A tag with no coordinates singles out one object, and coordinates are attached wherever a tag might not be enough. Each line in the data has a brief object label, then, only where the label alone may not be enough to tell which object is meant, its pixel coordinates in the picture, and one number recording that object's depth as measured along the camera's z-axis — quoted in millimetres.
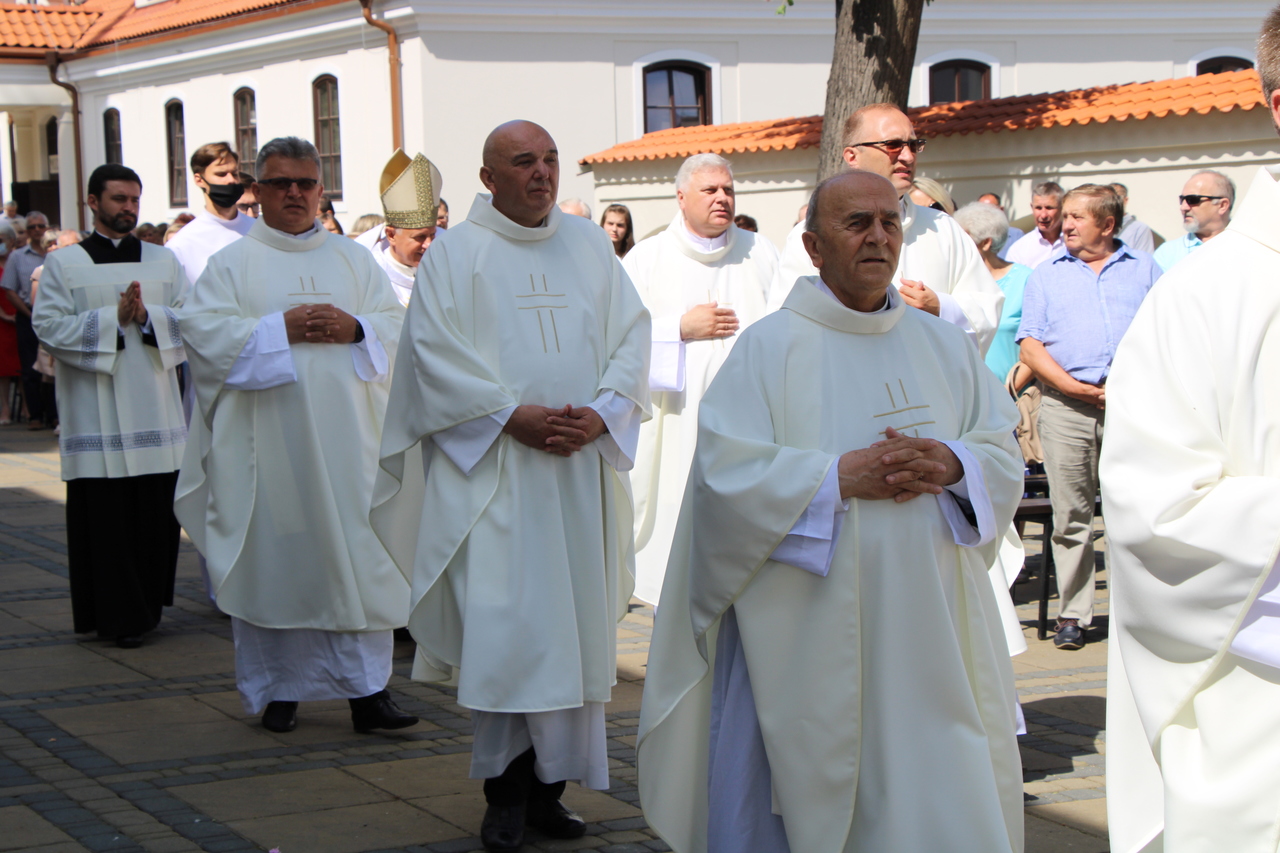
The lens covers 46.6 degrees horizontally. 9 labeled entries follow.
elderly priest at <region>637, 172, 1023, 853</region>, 3408
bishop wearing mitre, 7172
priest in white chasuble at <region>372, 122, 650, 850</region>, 4434
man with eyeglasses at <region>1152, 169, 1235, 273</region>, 8094
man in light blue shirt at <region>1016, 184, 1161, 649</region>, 6848
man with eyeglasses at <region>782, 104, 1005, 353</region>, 4949
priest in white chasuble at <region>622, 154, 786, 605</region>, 6742
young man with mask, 7445
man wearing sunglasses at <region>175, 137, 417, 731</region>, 5621
